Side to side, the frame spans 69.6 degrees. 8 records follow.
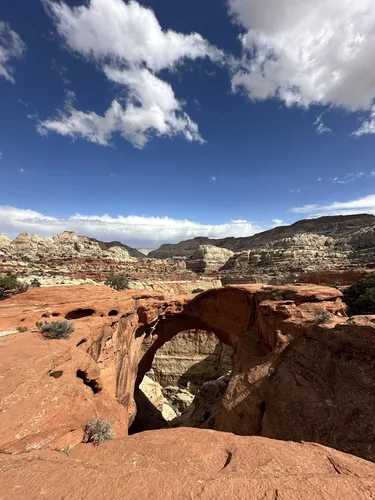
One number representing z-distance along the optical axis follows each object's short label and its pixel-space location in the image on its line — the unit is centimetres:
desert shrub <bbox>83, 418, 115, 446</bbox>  673
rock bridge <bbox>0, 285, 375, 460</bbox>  737
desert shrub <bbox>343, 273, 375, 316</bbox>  2170
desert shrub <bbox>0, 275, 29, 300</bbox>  1727
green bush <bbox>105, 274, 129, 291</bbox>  3492
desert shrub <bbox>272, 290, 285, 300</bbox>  1642
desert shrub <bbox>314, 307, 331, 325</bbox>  1235
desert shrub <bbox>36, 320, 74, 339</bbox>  1021
